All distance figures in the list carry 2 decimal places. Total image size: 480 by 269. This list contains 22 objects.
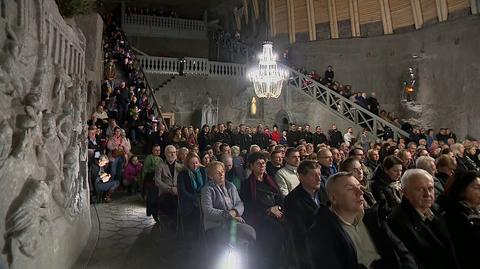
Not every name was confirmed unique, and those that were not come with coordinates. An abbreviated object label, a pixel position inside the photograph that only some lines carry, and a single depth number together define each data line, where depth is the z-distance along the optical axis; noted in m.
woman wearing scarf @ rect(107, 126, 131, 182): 7.67
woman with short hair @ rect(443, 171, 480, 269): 2.65
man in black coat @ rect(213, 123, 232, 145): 10.59
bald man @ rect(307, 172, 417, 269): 2.32
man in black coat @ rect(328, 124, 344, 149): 12.67
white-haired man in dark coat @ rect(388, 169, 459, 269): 2.55
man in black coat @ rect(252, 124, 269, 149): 11.45
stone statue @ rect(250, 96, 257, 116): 16.61
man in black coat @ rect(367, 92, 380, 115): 13.53
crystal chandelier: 9.26
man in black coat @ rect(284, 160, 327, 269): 3.14
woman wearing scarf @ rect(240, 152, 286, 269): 3.78
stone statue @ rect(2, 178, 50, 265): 2.59
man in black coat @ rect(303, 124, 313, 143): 12.32
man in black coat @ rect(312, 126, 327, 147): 12.40
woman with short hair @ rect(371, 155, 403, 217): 3.75
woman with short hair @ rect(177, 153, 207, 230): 4.68
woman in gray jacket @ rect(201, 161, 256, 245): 3.74
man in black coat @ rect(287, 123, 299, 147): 12.38
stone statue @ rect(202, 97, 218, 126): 15.76
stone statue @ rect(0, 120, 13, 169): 2.49
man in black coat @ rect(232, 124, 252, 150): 10.99
